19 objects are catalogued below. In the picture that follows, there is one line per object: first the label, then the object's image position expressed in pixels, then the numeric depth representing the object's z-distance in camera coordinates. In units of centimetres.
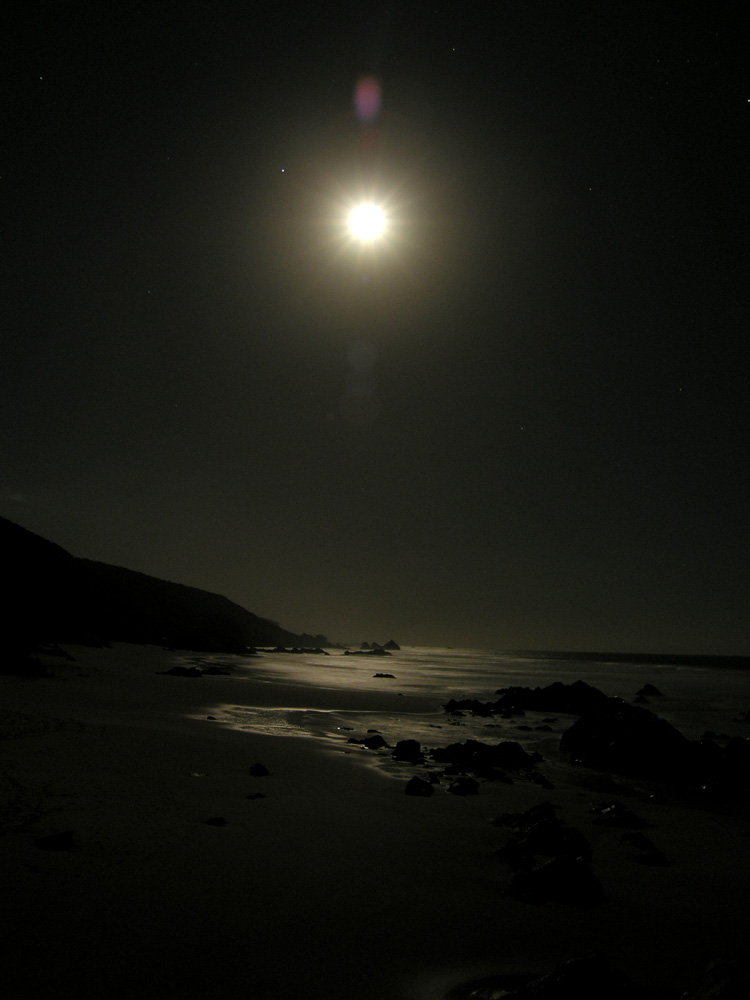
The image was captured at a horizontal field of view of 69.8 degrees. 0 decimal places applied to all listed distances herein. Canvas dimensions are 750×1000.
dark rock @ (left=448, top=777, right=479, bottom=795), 977
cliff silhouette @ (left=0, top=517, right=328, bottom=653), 4028
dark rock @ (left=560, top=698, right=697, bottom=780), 1373
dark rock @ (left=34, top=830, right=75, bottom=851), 533
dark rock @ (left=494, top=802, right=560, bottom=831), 762
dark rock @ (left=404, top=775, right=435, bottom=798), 941
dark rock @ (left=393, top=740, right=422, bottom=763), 1245
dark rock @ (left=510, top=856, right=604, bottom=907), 536
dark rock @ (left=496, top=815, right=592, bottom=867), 645
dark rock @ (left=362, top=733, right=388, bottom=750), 1357
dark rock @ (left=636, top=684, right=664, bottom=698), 4017
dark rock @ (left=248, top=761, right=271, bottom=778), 956
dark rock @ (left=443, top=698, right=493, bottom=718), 2502
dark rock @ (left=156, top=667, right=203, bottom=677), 2856
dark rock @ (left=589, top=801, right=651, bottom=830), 847
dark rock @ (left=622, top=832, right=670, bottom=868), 682
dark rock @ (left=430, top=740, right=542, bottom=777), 1258
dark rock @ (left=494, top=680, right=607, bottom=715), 2861
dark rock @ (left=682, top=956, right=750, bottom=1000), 304
